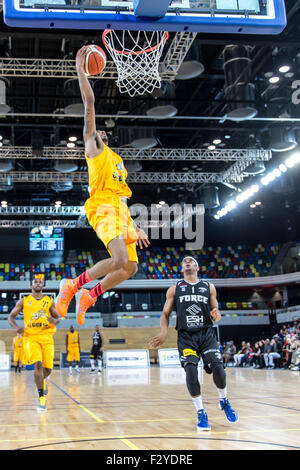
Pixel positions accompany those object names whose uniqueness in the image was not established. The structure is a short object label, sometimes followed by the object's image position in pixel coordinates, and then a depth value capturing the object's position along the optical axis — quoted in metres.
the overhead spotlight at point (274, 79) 15.64
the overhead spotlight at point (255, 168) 20.14
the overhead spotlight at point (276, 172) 22.23
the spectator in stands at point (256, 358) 21.51
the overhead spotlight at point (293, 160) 20.50
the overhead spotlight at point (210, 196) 24.53
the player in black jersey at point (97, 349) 19.44
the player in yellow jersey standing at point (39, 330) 7.41
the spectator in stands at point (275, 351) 20.28
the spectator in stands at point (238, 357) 23.88
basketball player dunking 4.58
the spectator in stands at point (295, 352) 18.10
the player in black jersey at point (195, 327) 5.57
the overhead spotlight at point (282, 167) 21.69
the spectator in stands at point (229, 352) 24.31
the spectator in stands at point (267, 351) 20.70
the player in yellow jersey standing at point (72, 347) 20.20
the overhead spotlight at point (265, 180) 23.06
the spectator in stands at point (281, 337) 20.80
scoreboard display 32.26
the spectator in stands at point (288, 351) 19.05
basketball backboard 5.31
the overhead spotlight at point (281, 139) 18.34
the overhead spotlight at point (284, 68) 14.85
